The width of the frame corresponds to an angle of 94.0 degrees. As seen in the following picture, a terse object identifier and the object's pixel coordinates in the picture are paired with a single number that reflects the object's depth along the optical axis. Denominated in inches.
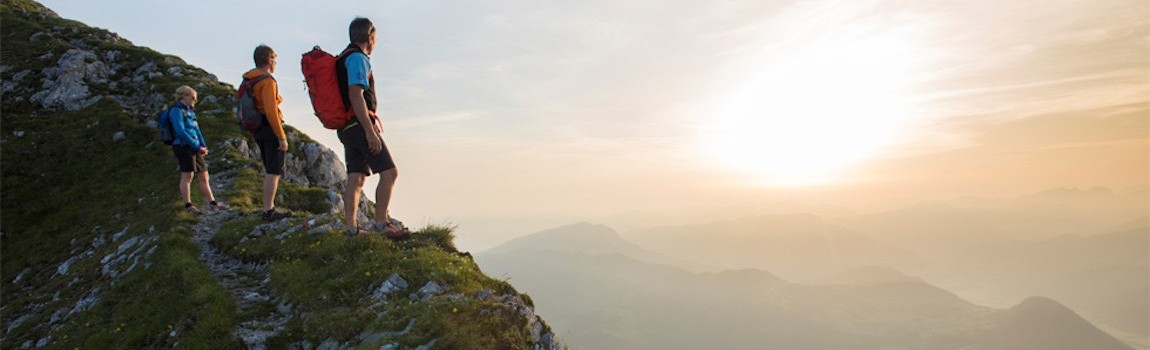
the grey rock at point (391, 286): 383.2
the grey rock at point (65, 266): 708.2
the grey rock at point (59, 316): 537.3
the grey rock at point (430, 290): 365.7
